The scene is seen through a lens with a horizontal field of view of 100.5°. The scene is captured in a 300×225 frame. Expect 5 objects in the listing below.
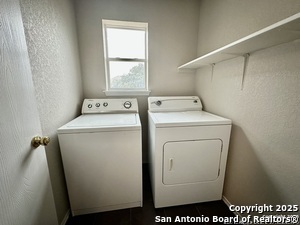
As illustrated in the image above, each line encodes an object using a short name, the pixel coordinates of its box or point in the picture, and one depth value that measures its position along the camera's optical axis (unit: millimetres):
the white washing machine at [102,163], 1163
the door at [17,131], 527
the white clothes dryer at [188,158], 1241
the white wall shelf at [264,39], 618
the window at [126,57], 1902
